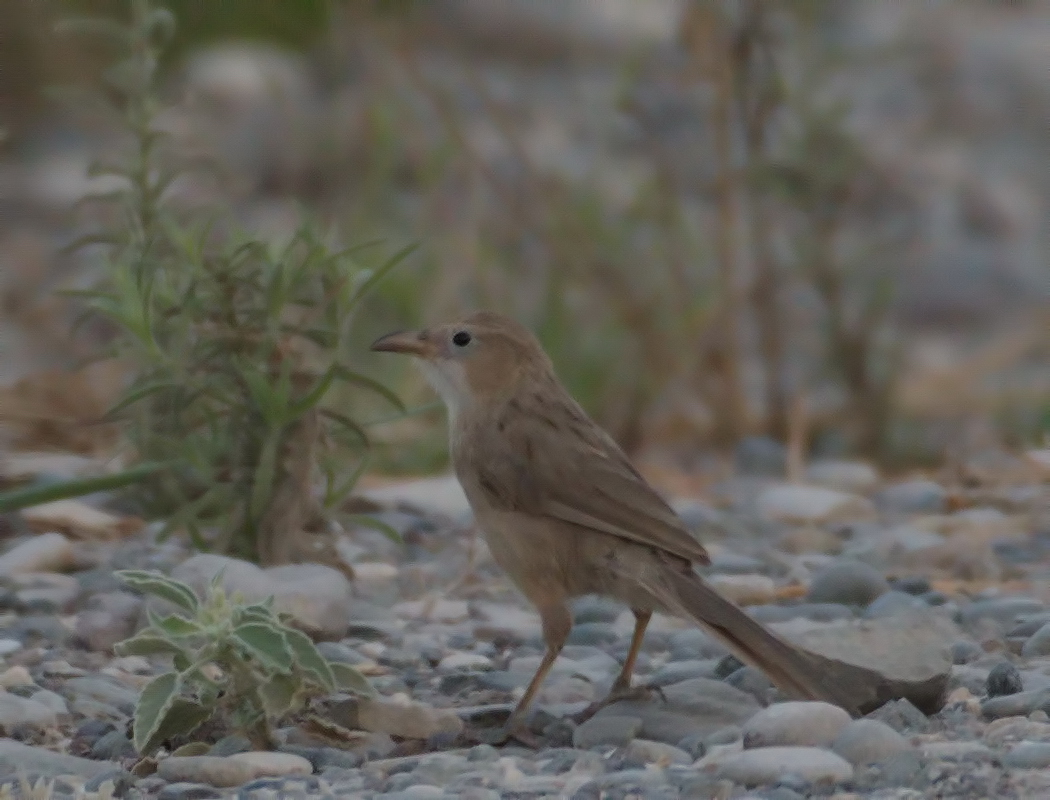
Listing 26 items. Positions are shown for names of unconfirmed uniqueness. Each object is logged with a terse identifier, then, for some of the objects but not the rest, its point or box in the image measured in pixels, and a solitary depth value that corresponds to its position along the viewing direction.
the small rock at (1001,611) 10.77
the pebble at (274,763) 7.78
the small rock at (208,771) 7.68
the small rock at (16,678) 9.08
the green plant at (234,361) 10.56
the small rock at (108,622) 9.95
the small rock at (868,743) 7.78
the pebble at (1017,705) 8.63
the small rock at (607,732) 8.40
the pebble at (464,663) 9.96
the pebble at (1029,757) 7.73
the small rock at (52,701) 8.69
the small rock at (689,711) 8.56
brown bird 8.66
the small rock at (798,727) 8.02
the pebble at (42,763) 7.71
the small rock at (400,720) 8.53
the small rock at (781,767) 7.57
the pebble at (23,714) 8.42
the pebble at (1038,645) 9.92
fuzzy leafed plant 7.89
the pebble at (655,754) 8.09
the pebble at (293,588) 9.84
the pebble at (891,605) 10.70
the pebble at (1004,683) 8.98
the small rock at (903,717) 8.50
